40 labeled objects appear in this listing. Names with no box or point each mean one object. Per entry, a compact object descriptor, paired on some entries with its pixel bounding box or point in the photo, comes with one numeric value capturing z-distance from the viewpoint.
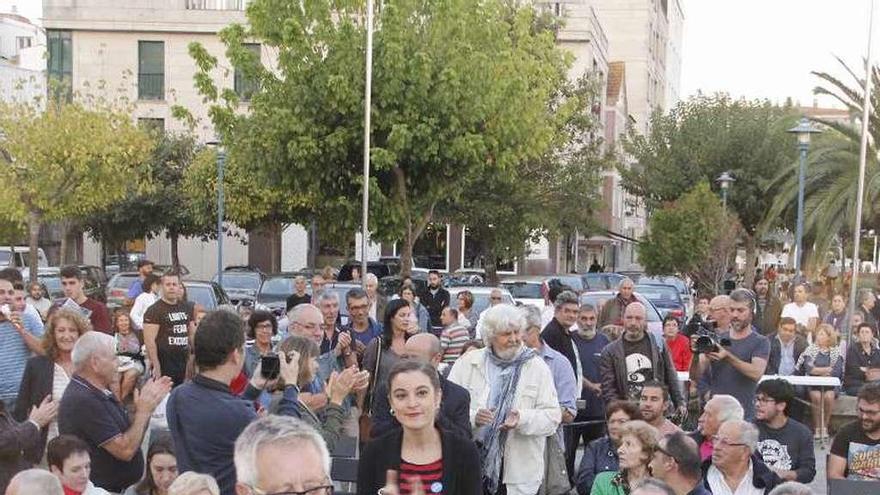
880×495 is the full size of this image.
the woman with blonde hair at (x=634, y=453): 6.01
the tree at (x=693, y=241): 30.38
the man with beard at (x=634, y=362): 8.47
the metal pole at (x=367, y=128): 17.97
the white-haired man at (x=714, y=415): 6.42
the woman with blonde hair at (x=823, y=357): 12.92
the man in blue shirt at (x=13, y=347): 7.80
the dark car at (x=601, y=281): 29.37
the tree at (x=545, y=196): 32.38
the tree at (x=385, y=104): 20.89
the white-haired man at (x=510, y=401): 6.50
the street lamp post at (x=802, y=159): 20.47
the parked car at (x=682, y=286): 27.57
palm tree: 22.02
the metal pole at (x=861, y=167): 16.22
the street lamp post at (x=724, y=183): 31.53
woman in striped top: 4.41
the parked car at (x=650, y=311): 14.16
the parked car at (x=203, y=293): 18.72
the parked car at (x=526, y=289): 23.92
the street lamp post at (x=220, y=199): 26.30
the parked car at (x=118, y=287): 20.81
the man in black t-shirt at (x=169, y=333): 9.98
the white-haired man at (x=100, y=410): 5.41
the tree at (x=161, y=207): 38.62
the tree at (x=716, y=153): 41.44
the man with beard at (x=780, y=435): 7.00
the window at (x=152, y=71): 45.53
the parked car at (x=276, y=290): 21.67
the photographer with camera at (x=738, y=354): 8.21
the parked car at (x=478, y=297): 18.05
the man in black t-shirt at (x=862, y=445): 6.78
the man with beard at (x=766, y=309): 16.58
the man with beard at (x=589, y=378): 9.09
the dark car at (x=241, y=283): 25.30
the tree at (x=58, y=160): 28.23
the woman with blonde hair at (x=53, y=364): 6.78
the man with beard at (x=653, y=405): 7.12
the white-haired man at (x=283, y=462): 3.02
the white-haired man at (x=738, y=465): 6.16
